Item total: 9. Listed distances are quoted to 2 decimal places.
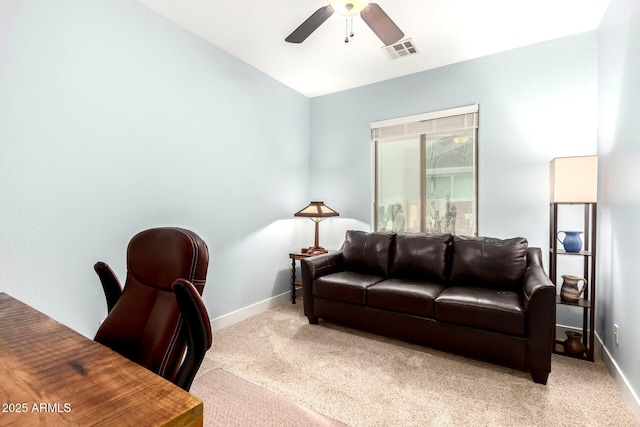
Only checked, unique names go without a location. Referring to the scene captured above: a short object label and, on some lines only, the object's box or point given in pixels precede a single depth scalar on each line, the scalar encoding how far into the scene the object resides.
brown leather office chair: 0.93
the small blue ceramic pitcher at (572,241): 2.54
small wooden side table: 3.75
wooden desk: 0.59
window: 3.42
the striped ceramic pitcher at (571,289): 2.47
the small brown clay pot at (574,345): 2.46
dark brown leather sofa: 2.17
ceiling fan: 2.05
